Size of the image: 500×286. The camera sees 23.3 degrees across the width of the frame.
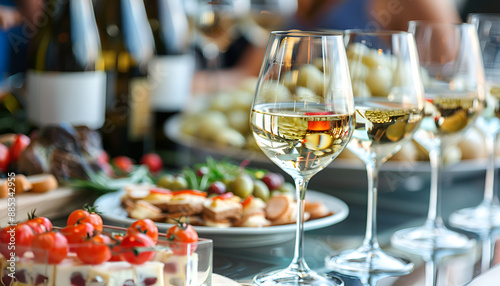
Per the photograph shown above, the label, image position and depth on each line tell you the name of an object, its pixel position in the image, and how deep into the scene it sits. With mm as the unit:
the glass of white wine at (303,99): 1011
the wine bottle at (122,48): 1818
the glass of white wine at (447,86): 1202
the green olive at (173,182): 1293
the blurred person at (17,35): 1921
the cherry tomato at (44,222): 958
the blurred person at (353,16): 2678
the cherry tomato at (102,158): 1337
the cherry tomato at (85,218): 986
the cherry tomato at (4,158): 1273
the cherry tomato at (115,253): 933
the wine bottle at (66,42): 1806
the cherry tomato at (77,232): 945
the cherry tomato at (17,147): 1292
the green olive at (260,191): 1272
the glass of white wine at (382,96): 1102
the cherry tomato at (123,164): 1377
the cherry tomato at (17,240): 932
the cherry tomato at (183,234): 977
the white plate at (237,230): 1134
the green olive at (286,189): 1305
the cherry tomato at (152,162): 1454
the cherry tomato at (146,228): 968
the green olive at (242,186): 1261
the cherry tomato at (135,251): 931
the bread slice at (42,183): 1244
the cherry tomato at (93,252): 927
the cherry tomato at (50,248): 927
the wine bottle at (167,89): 1852
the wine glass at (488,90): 1296
